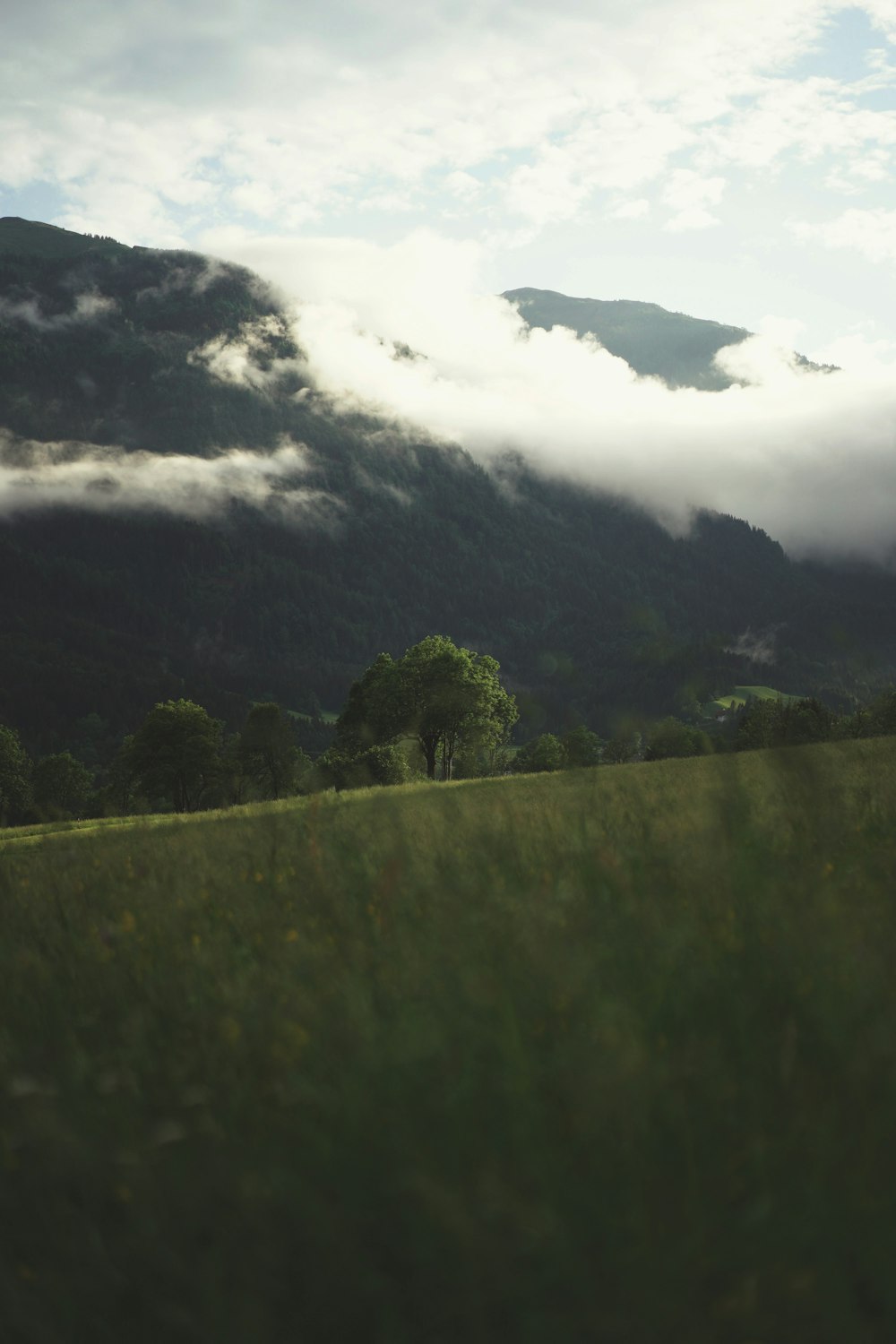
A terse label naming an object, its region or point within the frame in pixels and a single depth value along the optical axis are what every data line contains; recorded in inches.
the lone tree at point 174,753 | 3120.1
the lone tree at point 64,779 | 4317.7
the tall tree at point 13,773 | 4111.7
